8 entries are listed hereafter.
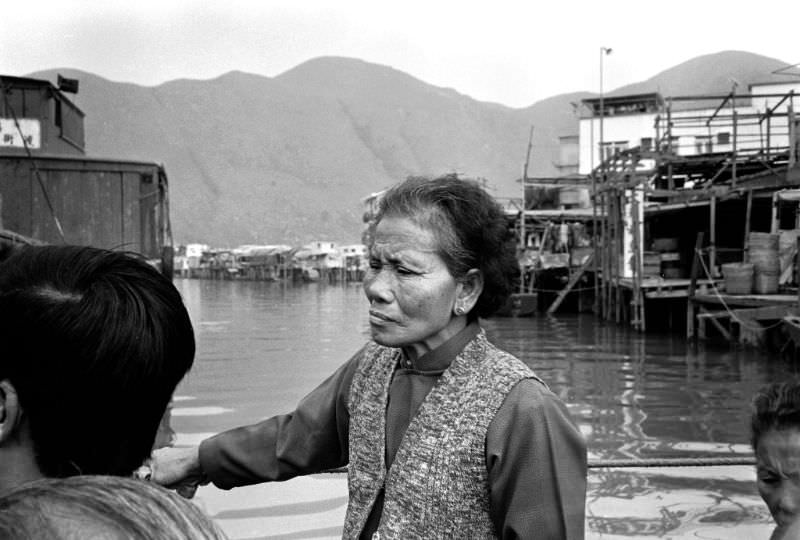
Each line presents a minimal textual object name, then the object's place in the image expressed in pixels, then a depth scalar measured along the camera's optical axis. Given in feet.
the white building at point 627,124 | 163.43
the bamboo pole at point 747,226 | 63.31
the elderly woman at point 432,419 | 6.35
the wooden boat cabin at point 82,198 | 46.01
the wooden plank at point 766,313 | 51.83
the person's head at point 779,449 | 7.24
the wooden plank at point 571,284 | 102.37
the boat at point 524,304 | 99.86
